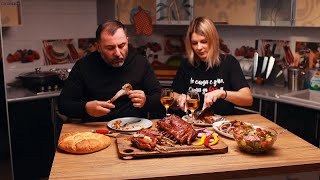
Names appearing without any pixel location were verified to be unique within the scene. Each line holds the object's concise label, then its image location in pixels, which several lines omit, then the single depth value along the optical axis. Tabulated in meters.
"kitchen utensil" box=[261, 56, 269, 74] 3.61
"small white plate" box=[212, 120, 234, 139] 1.78
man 2.20
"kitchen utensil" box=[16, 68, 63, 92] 3.21
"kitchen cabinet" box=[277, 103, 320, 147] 2.83
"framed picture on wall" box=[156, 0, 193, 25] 3.72
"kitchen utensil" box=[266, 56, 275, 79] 3.57
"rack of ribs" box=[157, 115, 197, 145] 1.65
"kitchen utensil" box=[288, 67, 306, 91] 3.40
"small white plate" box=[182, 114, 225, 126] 1.98
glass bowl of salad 1.55
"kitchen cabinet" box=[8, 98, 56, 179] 2.98
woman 2.35
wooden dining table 1.40
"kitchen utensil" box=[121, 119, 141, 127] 1.96
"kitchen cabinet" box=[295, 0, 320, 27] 2.97
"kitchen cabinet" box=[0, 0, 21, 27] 3.01
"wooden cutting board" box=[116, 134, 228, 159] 1.54
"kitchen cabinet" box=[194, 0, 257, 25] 3.41
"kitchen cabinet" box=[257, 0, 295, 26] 3.18
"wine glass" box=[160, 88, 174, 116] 1.87
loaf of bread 1.59
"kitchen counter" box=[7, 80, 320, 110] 2.97
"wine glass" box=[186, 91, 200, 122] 1.86
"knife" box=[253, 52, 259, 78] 3.66
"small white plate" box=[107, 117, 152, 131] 1.90
